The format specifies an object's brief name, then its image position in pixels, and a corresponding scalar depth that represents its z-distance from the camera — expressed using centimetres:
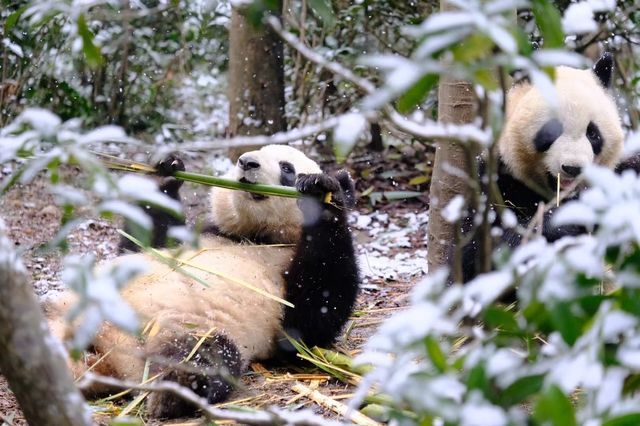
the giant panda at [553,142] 436
